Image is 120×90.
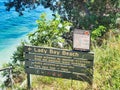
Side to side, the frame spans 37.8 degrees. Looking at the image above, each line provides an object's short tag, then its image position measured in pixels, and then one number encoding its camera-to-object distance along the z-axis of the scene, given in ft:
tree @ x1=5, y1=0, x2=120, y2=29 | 21.29
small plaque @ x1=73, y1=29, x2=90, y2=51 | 10.97
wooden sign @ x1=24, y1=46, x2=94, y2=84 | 10.86
